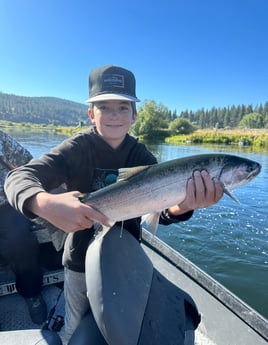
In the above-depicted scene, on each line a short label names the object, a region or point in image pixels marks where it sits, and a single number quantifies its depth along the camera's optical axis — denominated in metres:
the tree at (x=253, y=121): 112.00
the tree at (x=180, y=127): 79.06
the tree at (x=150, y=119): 66.88
